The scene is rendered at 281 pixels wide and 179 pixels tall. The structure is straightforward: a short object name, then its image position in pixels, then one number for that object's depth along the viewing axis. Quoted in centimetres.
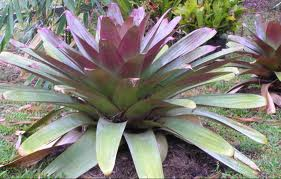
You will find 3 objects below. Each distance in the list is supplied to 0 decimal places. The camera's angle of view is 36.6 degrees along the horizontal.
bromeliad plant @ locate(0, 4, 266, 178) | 237
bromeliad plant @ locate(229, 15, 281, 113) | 381
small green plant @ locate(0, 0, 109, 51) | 373
